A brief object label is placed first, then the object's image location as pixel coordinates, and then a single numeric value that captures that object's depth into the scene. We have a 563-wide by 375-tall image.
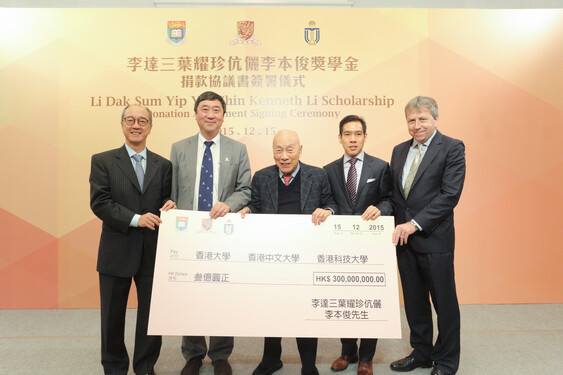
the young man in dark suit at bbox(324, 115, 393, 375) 2.50
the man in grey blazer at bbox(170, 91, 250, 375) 2.53
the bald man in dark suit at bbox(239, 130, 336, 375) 2.29
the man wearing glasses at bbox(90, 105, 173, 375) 2.26
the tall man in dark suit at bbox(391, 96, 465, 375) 2.41
